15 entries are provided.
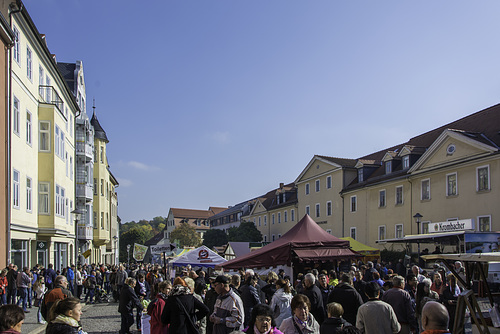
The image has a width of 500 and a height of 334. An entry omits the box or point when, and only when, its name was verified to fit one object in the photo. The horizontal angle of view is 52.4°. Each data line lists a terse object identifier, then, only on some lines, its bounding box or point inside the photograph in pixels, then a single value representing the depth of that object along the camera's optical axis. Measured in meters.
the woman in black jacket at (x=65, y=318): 4.98
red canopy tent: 17.55
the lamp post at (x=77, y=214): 23.26
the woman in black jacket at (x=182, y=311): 7.58
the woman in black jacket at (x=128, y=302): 12.65
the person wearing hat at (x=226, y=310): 7.83
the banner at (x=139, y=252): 26.47
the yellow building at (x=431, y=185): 29.56
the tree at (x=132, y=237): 92.47
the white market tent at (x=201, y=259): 23.88
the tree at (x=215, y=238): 76.69
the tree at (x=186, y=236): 87.94
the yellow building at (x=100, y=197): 47.12
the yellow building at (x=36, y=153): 21.02
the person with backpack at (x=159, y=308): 8.16
